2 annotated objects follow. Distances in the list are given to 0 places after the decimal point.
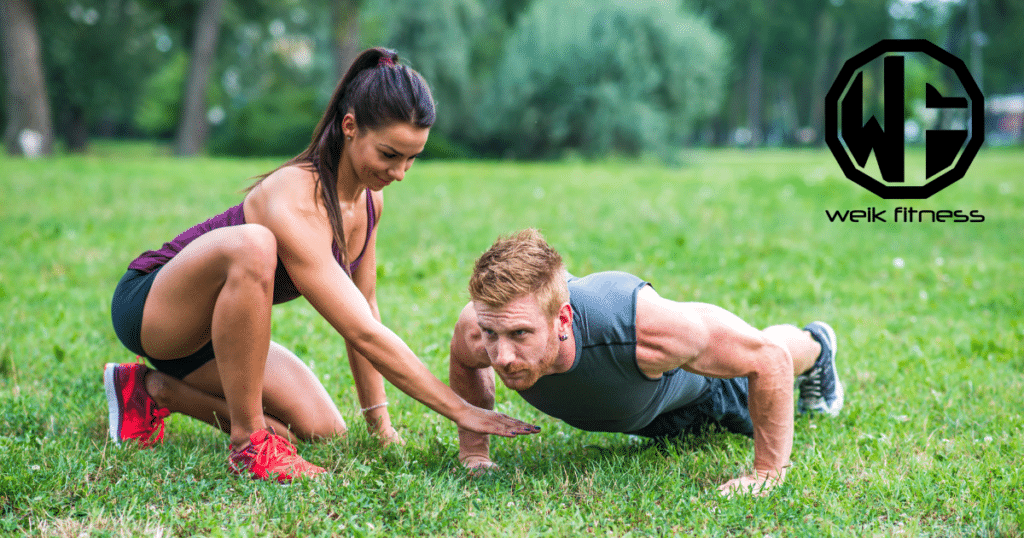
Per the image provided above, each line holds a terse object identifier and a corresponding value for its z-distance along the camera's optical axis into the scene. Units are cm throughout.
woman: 320
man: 296
